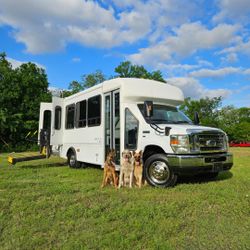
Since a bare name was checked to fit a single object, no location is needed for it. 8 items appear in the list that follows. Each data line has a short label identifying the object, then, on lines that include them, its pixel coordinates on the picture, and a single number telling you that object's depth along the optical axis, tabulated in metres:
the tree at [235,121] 48.32
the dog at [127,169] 5.97
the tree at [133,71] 38.02
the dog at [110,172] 6.12
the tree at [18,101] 24.62
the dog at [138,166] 5.95
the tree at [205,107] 46.30
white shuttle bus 5.79
